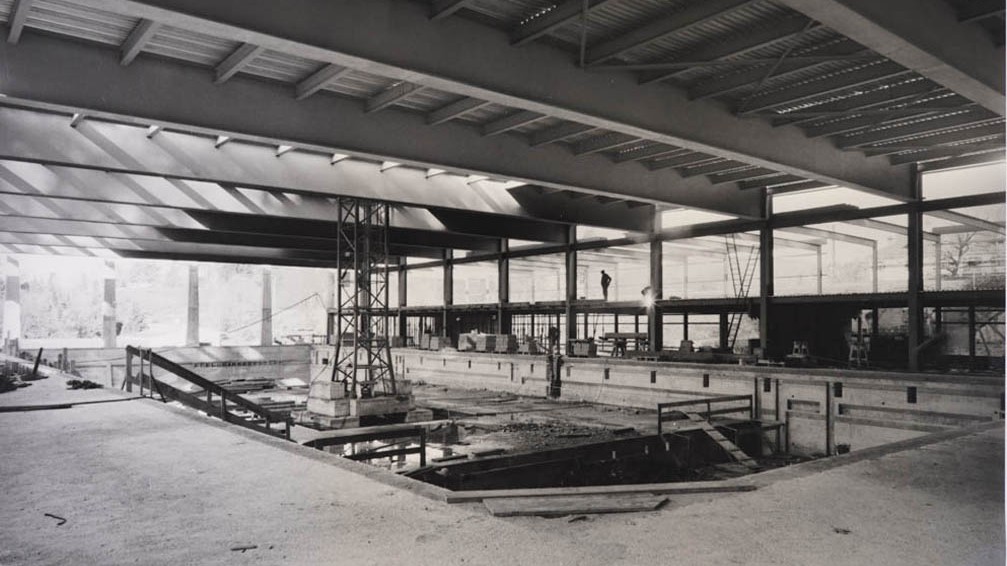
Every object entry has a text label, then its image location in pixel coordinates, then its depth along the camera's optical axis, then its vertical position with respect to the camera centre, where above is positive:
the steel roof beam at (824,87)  9.46 +3.62
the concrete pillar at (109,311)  33.25 -0.31
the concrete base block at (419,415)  18.55 -3.46
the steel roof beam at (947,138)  13.00 +3.70
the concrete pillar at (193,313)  36.06 -0.46
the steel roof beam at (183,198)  14.52 +3.04
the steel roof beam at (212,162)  11.28 +3.13
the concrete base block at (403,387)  19.28 -2.63
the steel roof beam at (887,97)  10.27 +3.70
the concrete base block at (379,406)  17.73 -3.02
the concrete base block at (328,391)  17.75 -2.53
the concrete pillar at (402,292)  35.88 +0.80
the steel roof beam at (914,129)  12.12 +3.72
